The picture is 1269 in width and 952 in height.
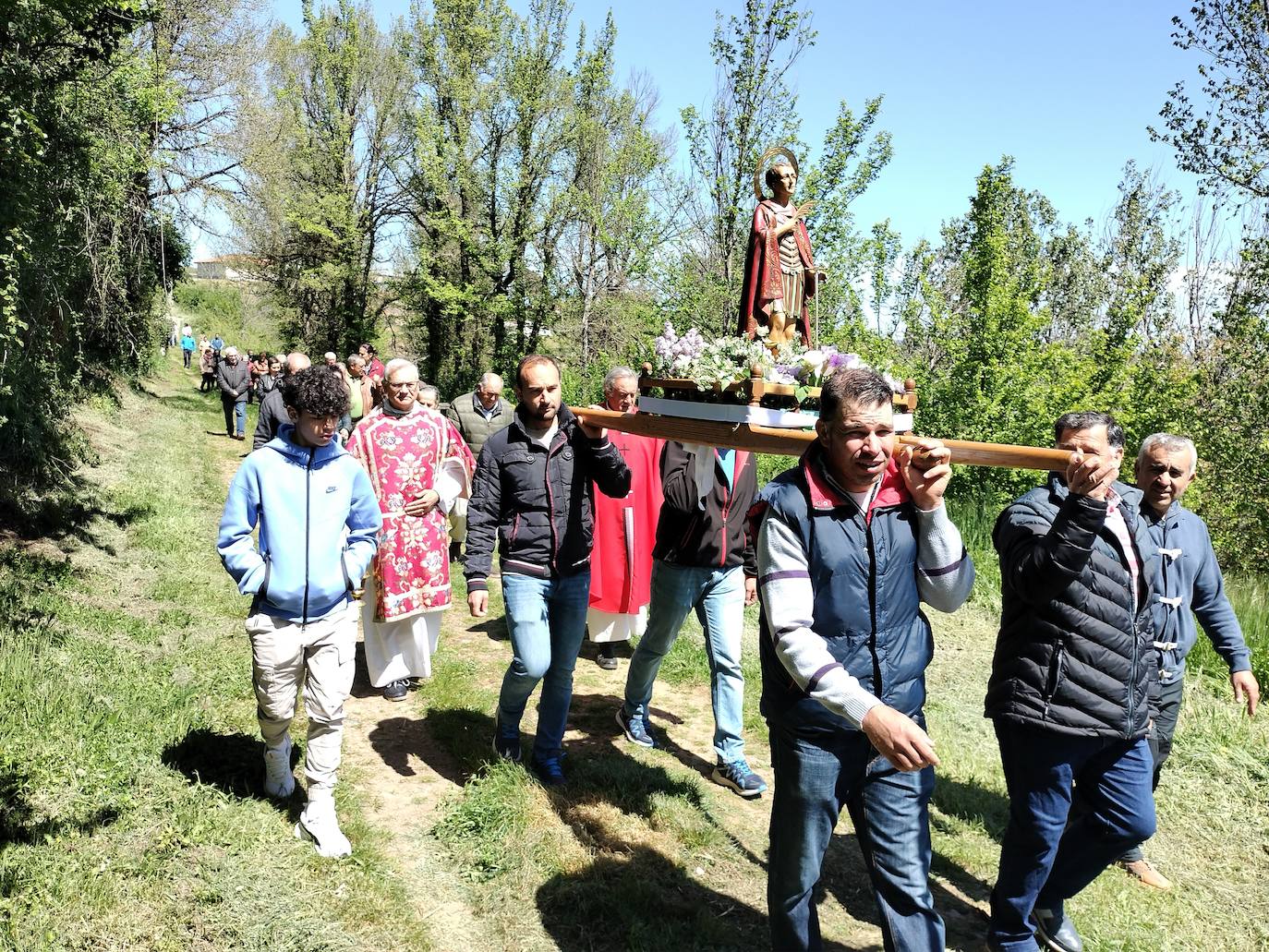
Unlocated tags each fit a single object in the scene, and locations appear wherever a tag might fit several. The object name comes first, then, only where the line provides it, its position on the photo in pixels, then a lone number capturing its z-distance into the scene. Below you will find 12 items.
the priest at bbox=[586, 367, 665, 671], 6.91
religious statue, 4.75
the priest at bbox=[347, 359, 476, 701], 5.84
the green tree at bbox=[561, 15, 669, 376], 22.64
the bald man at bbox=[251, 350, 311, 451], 7.65
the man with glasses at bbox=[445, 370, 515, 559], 8.77
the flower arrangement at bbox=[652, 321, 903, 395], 3.55
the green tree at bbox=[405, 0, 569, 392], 23.47
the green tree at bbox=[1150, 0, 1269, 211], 13.12
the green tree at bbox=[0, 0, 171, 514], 6.36
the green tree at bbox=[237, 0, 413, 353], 26.89
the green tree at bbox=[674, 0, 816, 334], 14.65
